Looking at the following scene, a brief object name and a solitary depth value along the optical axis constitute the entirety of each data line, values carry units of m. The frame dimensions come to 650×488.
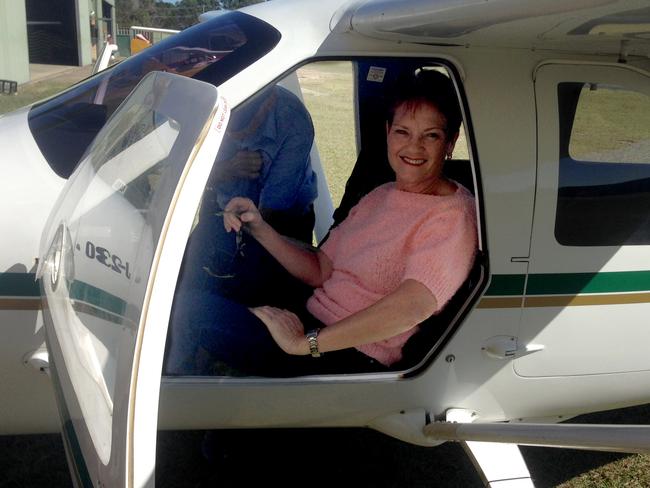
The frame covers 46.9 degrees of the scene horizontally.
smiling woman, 2.25
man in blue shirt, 2.42
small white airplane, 2.01
